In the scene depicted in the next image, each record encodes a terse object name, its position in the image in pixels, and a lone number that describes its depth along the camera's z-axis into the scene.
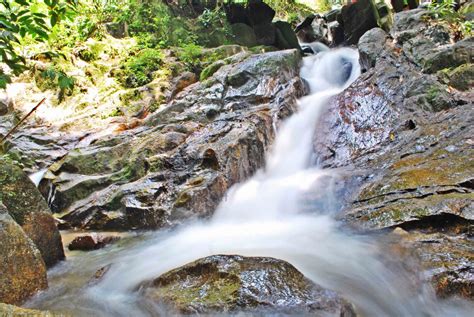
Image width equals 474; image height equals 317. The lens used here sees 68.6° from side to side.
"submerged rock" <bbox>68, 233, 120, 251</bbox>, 4.73
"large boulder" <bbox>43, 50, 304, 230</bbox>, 5.52
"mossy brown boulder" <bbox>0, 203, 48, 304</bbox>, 2.92
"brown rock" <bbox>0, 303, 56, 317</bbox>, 1.86
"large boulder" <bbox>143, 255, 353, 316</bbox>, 2.35
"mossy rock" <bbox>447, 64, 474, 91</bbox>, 6.23
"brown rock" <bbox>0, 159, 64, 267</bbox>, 3.75
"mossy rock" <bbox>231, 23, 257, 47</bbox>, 13.80
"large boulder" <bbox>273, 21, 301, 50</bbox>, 13.97
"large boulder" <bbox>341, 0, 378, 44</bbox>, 12.94
